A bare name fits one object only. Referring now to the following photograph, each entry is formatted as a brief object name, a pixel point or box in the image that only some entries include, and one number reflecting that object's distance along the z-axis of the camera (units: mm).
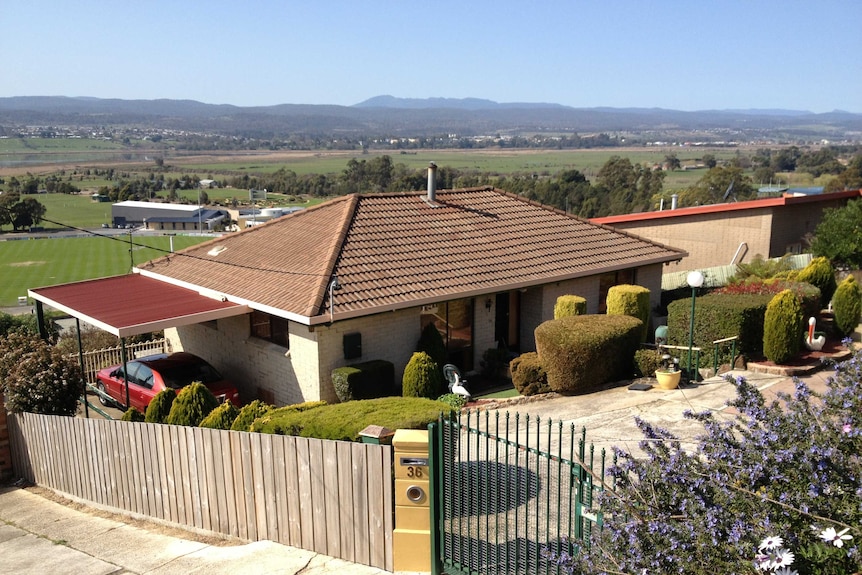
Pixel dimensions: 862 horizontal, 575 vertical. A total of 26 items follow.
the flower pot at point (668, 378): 15641
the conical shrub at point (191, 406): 12539
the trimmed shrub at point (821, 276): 20891
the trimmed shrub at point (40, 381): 14297
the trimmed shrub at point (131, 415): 13000
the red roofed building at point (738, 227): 27844
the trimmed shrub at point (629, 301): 18500
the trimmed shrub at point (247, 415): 11297
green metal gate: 6723
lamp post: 16016
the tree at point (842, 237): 26375
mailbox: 7535
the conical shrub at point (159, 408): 13250
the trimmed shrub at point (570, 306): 18359
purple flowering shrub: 4914
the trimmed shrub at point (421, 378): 16042
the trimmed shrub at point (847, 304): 18812
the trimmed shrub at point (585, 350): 15742
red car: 16750
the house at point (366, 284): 16547
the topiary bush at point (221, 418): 11734
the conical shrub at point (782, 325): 16422
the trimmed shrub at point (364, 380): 15750
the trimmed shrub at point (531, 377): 16297
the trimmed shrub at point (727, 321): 16750
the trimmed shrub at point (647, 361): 16328
